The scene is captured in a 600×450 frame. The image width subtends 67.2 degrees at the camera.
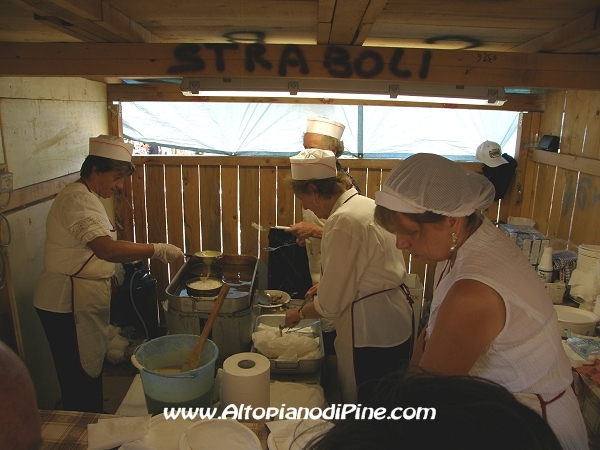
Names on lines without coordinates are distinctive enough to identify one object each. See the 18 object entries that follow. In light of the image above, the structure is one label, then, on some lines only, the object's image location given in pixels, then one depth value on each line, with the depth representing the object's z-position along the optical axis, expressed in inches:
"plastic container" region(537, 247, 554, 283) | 124.8
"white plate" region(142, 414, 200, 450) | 59.7
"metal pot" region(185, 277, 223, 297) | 114.7
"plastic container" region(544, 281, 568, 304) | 119.1
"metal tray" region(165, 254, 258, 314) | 111.2
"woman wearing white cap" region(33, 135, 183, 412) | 110.7
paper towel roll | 68.9
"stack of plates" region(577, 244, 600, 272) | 112.3
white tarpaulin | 176.1
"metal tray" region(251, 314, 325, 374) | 90.9
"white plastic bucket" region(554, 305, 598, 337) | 102.0
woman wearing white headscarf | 51.8
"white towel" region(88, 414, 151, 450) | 57.7
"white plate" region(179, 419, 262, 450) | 57.4
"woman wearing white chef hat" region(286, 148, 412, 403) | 93.2
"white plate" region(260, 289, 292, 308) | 138.8
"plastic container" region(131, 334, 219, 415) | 66.7
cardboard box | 135.3
